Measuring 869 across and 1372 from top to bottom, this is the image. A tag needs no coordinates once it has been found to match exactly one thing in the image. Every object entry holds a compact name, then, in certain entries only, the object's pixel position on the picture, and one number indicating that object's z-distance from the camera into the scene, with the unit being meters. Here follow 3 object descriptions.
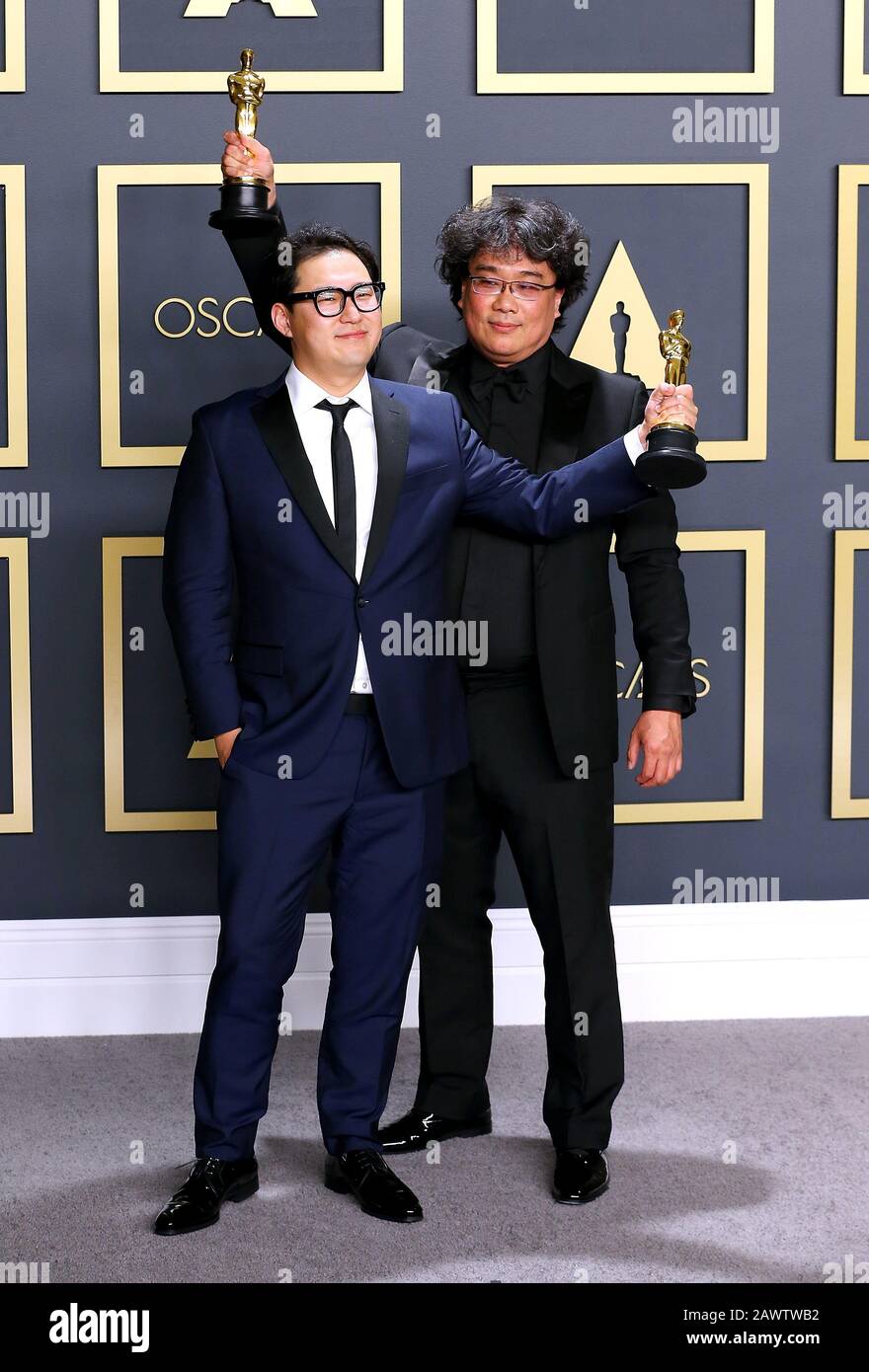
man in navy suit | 2.31
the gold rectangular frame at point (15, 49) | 3.14
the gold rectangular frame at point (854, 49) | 3.27
